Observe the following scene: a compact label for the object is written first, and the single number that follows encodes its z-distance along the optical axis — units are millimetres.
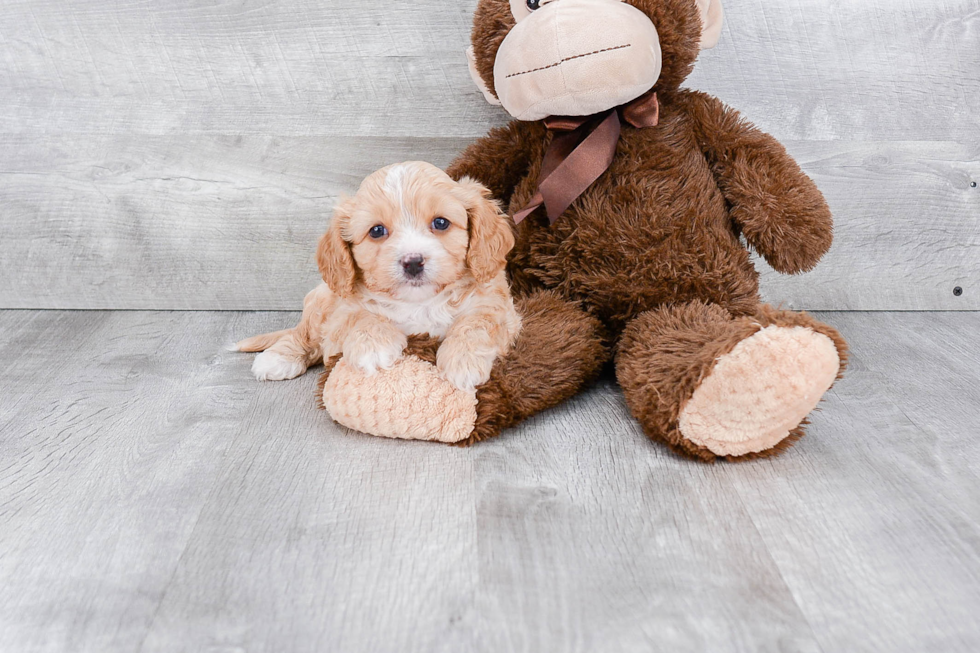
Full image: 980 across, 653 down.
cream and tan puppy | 1367
